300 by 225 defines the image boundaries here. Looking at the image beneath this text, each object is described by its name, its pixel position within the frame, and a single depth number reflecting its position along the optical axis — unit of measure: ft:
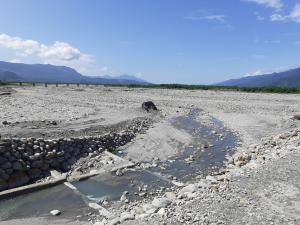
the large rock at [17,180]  36.53
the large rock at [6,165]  36.65
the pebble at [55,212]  30.05
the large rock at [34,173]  38.55
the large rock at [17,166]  37.24
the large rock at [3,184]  35.62
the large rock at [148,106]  87.18
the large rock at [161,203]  25.90
